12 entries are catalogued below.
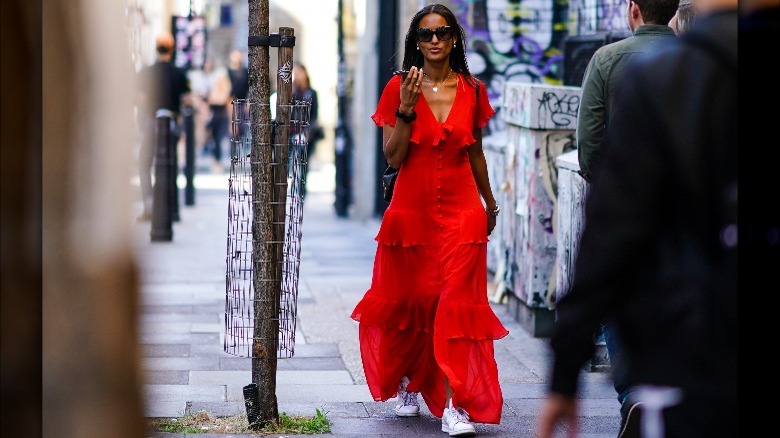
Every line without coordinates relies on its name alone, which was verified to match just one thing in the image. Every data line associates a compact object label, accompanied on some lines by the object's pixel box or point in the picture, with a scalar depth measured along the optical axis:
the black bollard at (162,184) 12.51
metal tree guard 5.38
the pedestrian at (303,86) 17.33
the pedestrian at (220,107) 26.47
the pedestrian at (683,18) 5.51
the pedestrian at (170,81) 13.73
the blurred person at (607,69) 5.18
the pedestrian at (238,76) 19.61
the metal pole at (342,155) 16.23
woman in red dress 5.54
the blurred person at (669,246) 2.23
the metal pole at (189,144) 16.25
